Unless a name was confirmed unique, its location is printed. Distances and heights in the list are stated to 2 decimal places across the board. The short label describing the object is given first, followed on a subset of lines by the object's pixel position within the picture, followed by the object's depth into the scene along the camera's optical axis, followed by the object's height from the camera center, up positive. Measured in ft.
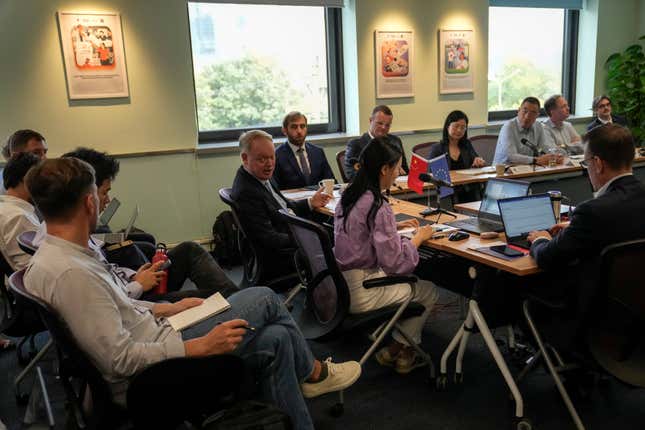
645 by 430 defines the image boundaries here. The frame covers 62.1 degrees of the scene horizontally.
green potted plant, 22.15 +0.23
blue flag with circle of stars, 10.49 -1.31
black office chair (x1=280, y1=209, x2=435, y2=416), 7.38 -2.76
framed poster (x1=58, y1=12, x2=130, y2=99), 14.66 +1.67
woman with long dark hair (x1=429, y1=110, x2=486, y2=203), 15.23 -1.35
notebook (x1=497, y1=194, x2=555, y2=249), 7.97 -1.78
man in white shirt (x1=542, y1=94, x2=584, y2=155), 17.90 -1.12
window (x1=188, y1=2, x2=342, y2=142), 17.28 +1.38
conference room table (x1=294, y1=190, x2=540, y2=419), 7.05 -2.35
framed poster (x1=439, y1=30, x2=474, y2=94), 19.86 +1.42
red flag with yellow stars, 10.33 -1.34
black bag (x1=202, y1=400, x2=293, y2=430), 5.55 -3.18
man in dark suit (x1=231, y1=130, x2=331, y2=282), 9.59 -1.77
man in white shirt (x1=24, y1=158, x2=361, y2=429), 4.91 -2.02
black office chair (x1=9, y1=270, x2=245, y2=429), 4.99 -2.63
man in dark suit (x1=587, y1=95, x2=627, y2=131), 19.48 -0.61
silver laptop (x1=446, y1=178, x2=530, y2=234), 8.88 -1.86
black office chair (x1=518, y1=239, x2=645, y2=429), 5.70 -2.57
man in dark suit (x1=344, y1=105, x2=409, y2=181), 15.14 -0.91
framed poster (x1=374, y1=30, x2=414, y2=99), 18.79 +1.37
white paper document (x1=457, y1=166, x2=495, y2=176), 14.67 -1.99
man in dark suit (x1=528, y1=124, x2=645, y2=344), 6.17 -1.50
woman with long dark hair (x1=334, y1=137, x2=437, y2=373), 7.74 -1.92
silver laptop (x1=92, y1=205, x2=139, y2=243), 8.87 -2.02
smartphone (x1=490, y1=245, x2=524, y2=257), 7.42 -2.12
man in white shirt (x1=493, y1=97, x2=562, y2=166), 16.02 -1.30
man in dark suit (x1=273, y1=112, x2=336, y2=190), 14.89 -1.48
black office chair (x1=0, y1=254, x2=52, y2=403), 7.66 -2.84
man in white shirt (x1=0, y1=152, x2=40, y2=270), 7.89 -1.40
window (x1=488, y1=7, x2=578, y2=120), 22.08 +1.73
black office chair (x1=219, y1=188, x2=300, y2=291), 9.52 -2.93
